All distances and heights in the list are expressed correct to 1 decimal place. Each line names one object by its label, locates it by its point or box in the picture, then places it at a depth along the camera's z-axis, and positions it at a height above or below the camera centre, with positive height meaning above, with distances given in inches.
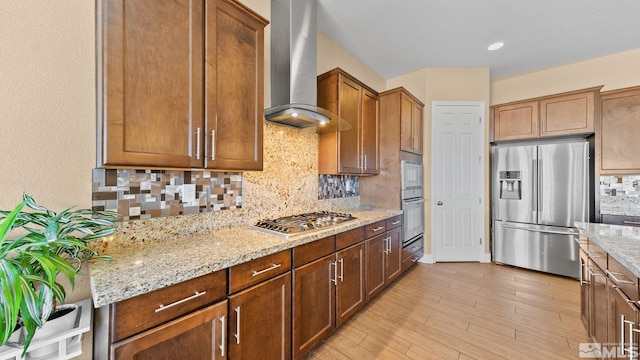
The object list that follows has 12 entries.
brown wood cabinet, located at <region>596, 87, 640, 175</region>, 110.9 +22.2
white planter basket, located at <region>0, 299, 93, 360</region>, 32.7 -23.2
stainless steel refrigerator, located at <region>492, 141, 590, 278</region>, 120.3 -12.0
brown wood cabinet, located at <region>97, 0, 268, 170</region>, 42.6 +19.7
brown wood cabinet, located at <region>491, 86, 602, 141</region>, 118.8 +34.1
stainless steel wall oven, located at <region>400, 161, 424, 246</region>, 121.9 -11.1
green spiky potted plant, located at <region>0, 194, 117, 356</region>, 24.4 -9.8
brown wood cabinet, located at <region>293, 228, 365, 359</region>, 63.1 -32.4
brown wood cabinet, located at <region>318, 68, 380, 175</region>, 96.0 +21.7
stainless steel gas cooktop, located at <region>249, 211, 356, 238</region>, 66.8 -13.7
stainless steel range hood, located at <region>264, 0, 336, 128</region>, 78.5 +39.6
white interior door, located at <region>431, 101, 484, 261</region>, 143.8 -0.5
